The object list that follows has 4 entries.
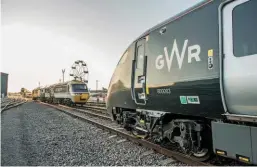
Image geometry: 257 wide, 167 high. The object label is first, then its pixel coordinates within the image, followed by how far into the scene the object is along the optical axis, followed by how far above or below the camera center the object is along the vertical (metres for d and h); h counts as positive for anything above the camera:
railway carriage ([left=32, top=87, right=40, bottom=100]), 57.84 +0.76
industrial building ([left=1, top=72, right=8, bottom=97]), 81.50 +4.95
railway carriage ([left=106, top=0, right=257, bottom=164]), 3.85 +0.32
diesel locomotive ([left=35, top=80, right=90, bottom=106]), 28.17 +0.51
